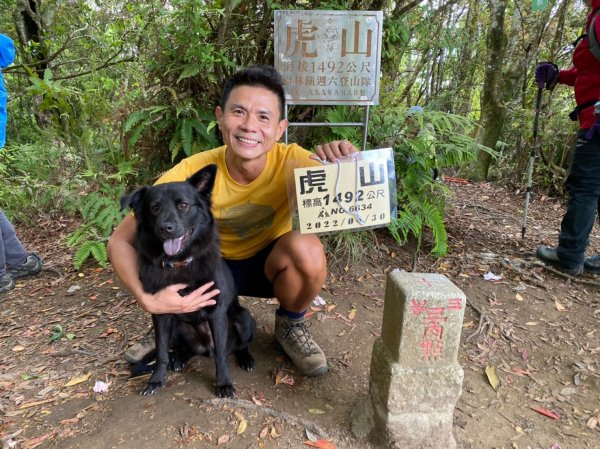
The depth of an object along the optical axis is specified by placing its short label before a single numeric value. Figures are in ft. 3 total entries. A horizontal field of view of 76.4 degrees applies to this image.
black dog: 6.95
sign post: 11.13
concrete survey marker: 5.57
